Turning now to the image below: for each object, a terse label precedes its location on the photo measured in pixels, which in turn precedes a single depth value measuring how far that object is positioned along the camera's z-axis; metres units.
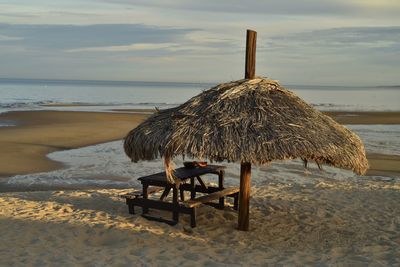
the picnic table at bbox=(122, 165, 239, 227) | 7.29
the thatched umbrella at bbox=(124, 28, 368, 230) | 6.22
